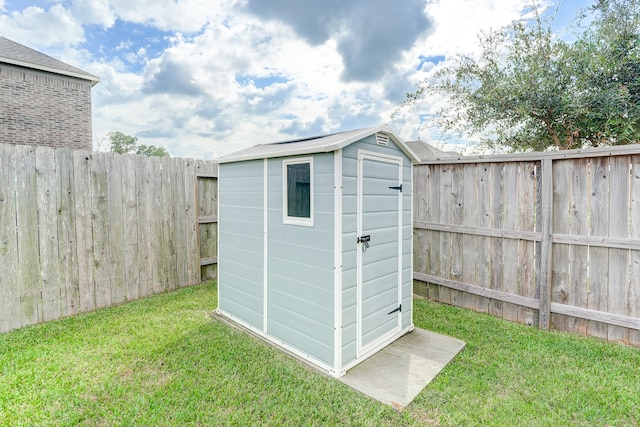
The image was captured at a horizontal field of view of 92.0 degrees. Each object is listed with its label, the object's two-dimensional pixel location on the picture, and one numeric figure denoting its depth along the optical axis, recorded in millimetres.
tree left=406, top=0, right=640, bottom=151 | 5066
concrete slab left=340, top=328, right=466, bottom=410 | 2246
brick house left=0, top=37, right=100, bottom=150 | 8750
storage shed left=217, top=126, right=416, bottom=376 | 2488
